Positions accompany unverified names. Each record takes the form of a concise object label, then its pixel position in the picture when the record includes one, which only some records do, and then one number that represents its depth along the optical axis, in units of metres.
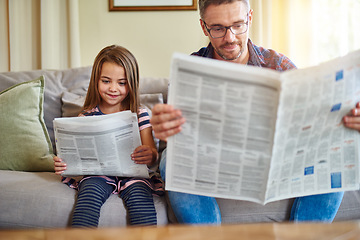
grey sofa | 1.24
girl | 1.20
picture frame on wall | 2.40
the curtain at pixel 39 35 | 2.38
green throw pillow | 1.60
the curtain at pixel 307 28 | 2.37
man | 0.97
